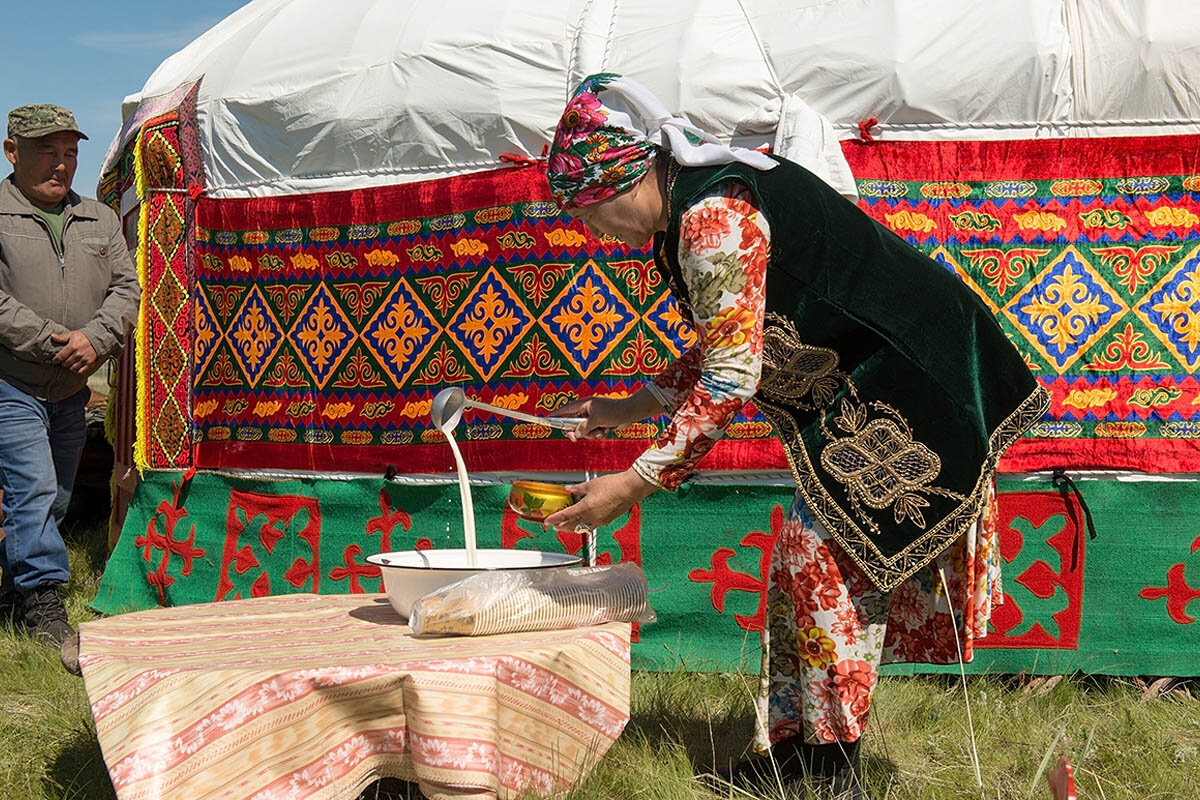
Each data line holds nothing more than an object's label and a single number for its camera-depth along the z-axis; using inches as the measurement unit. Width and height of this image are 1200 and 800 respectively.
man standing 151.6
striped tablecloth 72.8
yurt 139.1
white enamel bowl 88.6
